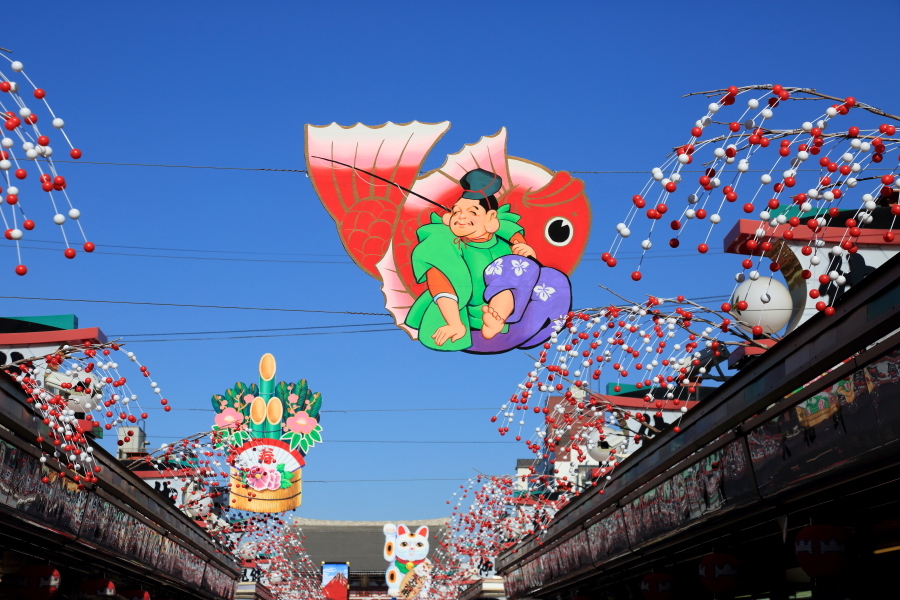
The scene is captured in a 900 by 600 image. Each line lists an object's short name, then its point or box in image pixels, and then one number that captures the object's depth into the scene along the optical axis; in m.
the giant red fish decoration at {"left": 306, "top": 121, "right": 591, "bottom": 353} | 14.40
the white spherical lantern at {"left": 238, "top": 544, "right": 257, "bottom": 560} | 41.62
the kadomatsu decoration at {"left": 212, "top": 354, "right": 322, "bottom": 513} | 31.56
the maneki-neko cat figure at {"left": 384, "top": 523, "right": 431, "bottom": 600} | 48.53
